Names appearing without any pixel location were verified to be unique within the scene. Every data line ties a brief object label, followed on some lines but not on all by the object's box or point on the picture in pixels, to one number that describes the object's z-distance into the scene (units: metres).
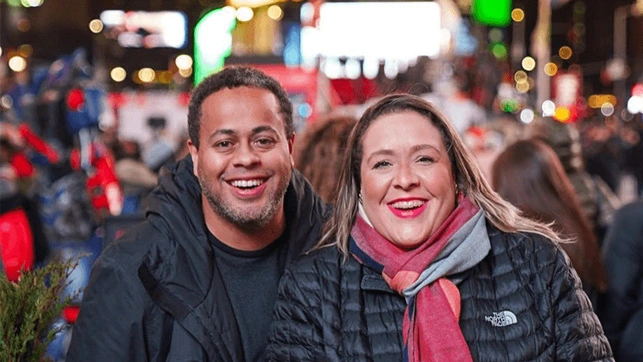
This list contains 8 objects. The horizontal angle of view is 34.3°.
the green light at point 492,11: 24.83
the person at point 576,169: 7.09
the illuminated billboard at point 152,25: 33.34
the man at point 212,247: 3.91
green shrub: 3.68
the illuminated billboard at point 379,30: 21.06
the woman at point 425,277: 3.50
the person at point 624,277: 5.57
